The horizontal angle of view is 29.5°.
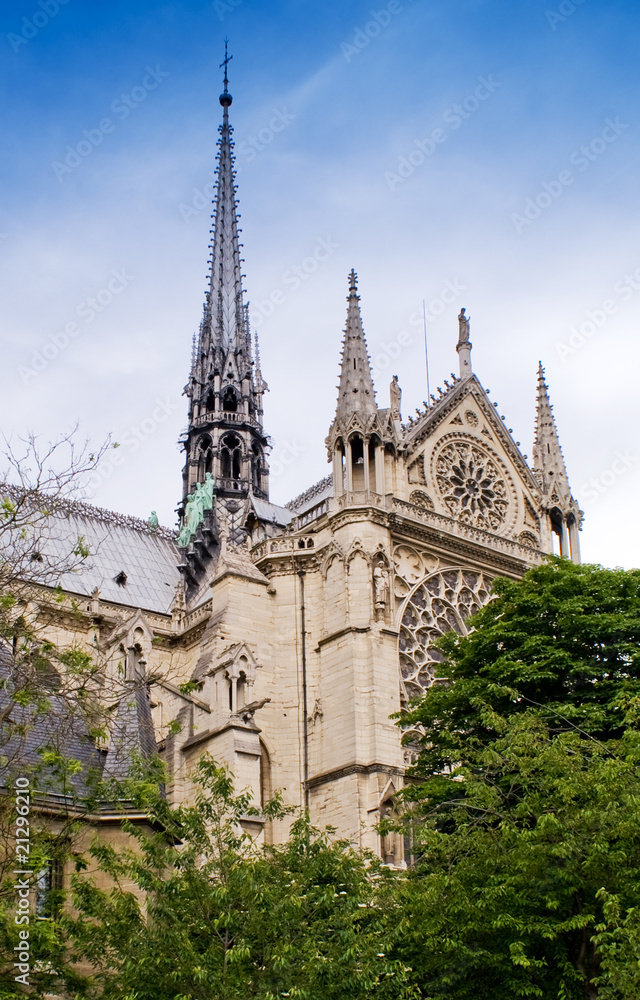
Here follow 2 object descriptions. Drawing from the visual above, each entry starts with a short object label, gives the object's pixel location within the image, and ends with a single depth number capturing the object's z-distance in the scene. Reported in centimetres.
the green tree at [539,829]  1708
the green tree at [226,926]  1498
